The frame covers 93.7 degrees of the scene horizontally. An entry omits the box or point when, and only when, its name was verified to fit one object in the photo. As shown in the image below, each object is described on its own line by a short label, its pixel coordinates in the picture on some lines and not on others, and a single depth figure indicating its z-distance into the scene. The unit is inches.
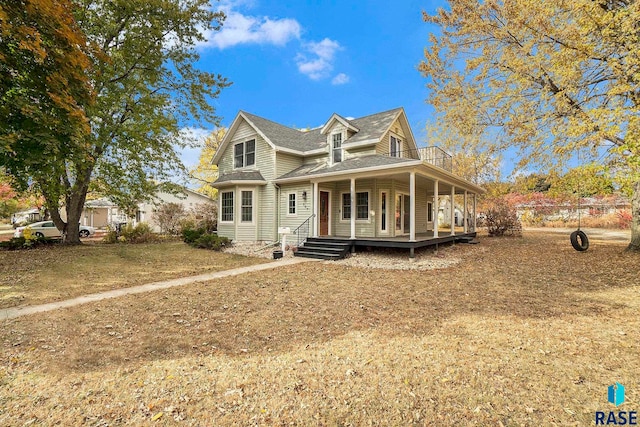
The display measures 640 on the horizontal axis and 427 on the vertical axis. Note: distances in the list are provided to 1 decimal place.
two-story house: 539.8
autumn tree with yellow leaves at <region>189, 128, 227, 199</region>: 1206.3
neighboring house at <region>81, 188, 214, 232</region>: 1104.6
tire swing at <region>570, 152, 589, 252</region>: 482.7
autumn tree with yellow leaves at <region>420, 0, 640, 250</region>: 319.6
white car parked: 788.8
